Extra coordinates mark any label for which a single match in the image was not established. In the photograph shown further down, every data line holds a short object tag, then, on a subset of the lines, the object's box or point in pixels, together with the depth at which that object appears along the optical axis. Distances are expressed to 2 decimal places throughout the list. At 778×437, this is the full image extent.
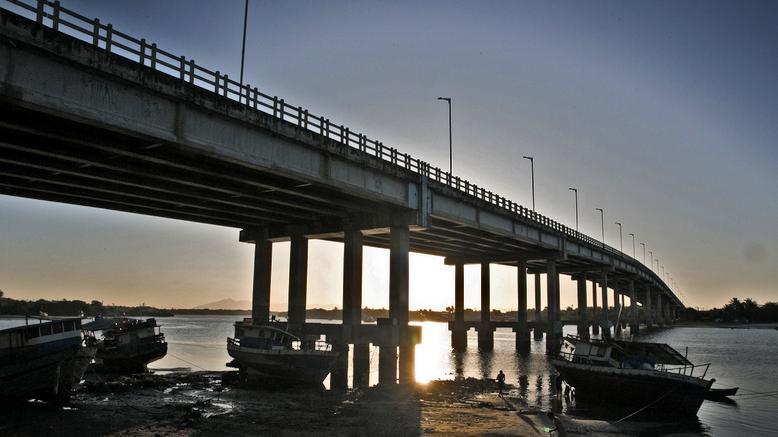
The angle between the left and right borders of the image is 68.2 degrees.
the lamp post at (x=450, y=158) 54.00
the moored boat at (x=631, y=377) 27.23
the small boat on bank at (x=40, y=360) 23.89
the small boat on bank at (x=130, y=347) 40.69
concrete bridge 19.70
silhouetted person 31.69
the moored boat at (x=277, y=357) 33.78
